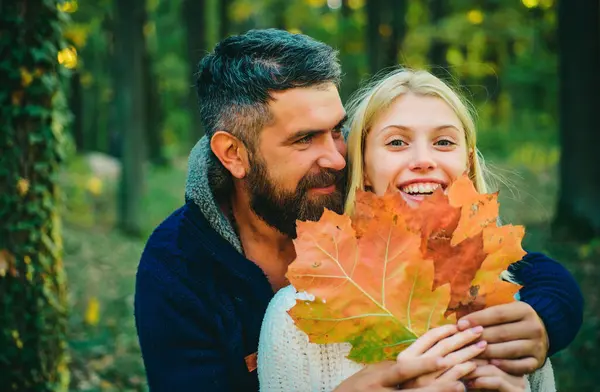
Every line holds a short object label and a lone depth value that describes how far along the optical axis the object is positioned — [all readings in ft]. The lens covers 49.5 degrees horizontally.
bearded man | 7.87
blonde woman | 5.41
